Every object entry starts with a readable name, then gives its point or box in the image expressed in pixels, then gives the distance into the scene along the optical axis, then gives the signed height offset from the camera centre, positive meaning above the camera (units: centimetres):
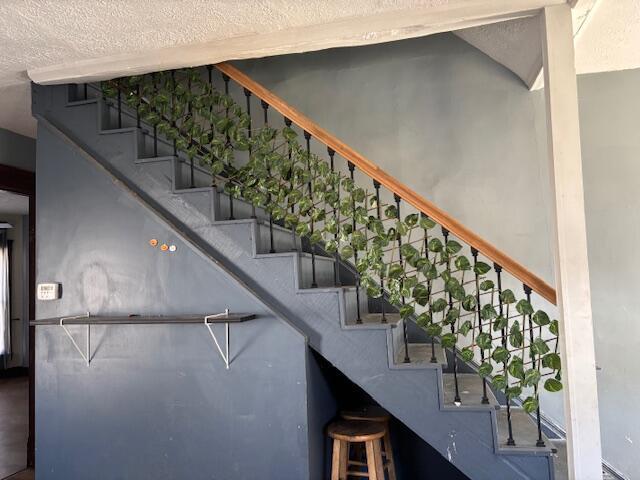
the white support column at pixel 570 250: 193 +6
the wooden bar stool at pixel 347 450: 249 -105
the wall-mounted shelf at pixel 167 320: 236 -25
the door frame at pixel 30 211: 364 +63
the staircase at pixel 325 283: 216 -8
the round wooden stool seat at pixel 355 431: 247 -95
